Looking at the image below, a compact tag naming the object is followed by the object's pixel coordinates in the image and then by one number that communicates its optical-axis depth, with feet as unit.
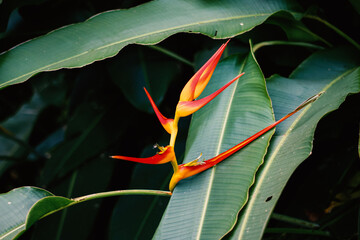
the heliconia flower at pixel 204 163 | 3.57
